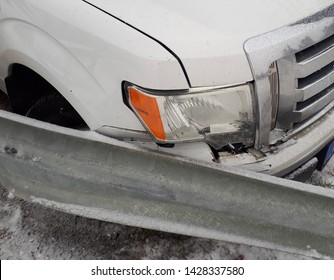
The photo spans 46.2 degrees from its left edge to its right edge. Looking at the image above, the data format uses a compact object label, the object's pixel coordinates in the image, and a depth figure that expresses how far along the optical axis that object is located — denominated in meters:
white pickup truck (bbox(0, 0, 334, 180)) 1.63
